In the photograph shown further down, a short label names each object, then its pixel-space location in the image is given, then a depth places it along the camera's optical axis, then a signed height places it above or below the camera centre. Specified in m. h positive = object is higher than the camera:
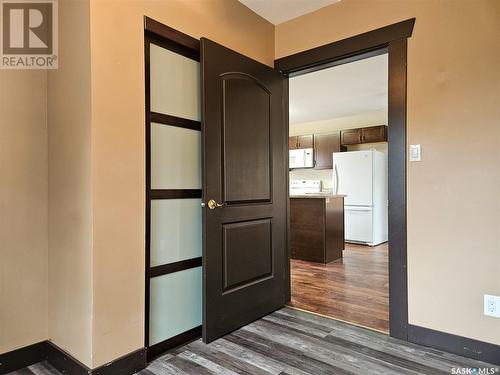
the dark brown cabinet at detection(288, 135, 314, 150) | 6.91 +1.04
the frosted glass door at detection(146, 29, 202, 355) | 1.95 -0.04
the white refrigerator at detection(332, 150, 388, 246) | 5.72 -0.07
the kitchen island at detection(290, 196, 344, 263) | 4.38 -0.57
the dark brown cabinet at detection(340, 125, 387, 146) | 5.98 +1.03
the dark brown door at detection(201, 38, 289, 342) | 2.11 +0.00
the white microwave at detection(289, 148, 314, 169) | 6.84 +0.67
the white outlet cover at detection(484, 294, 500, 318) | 1.83 -0.68
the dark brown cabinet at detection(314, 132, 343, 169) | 6.53 +0.85
